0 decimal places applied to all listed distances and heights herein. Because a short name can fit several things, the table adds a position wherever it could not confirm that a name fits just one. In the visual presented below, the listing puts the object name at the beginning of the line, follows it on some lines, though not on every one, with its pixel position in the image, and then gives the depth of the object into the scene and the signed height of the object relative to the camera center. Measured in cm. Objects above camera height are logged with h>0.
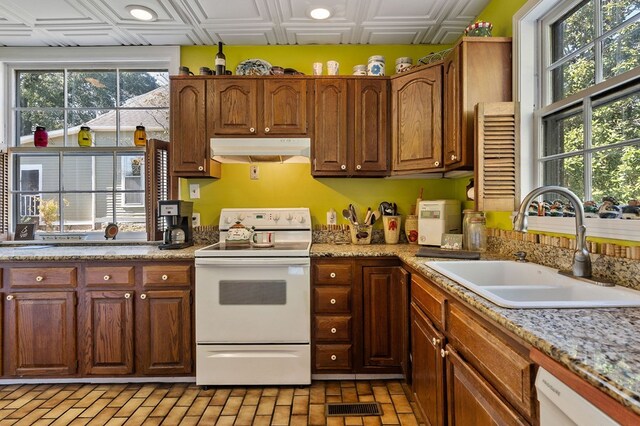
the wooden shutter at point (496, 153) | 197 +33
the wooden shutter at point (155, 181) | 284 +26
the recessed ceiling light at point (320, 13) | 247 +141
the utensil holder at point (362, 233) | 283 -17
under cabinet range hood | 260 +48
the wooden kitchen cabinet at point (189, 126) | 269 +65
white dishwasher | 65 -38
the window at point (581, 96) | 144 +54
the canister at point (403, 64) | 270 +113
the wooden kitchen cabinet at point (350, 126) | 268 +65
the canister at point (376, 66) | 272 +112
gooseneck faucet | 133 -5
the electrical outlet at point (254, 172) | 301 +34
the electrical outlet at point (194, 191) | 301 +18
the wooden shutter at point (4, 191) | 300 +18
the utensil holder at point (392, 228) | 284 -12
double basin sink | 108 -28
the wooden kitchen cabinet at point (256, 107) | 268 +79
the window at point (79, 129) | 305 +71
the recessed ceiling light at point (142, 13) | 246 +141
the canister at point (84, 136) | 302 +65
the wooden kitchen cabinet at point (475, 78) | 210 +79
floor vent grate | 204 -114
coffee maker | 262 -7
